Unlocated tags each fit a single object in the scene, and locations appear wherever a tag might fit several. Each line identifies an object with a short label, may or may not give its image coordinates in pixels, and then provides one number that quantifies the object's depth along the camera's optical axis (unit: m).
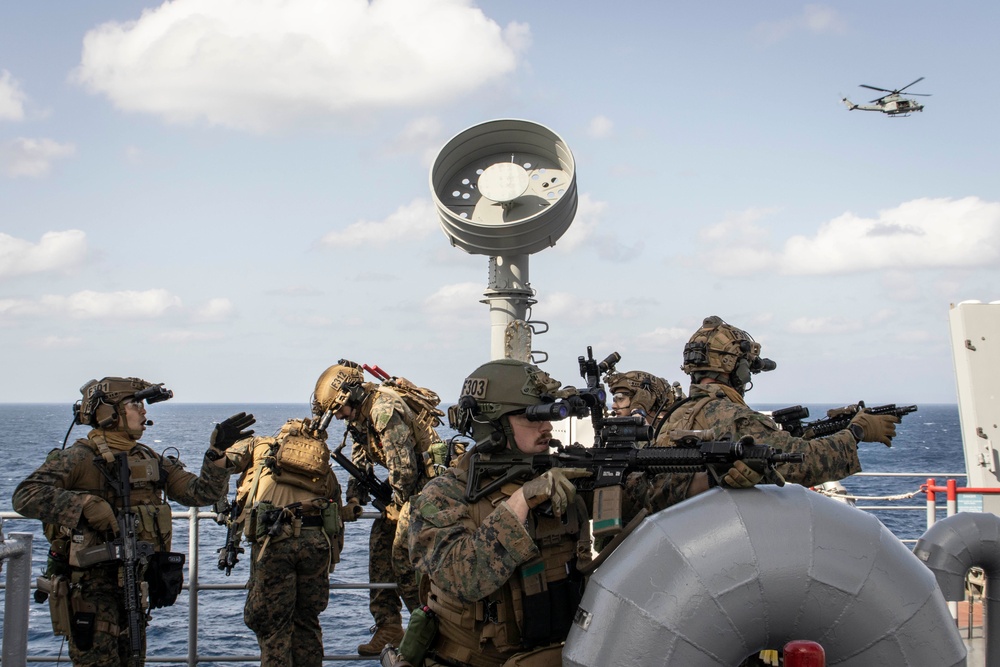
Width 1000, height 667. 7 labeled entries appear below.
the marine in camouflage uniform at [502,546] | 3.41
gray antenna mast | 8.34
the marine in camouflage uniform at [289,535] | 6.38
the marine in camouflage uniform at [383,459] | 6.85
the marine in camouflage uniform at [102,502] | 5.46
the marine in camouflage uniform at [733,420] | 4.39
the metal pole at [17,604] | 4.52
